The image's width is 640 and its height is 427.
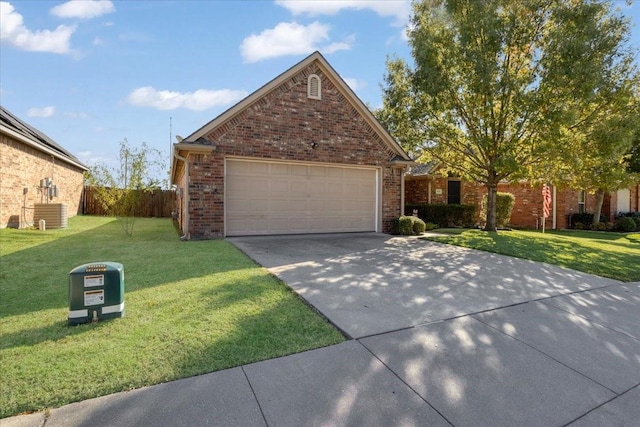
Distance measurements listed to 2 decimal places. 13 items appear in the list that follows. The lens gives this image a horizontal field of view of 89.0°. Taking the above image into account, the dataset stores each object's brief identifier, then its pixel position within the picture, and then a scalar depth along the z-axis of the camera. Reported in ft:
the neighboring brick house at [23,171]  38.70
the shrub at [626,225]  59.38
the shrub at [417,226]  39.86
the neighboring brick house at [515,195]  58.95
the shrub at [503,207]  57.41
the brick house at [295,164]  31.58
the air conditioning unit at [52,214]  43.29
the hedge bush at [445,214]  56.34
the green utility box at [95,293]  11.02
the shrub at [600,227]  60.35
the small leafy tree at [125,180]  37.42
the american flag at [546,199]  50.40
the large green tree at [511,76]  32.91
